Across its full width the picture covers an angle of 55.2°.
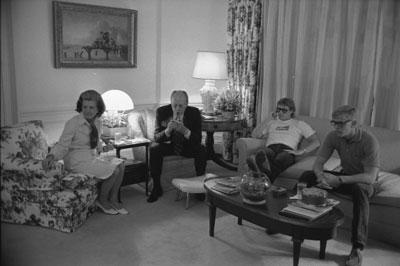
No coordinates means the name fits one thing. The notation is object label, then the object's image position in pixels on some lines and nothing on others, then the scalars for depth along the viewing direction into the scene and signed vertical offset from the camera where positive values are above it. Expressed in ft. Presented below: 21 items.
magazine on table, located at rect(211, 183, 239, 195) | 8.59 -2.56
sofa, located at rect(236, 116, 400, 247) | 8.73 -2.46
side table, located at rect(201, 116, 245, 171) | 13.52 -1.84
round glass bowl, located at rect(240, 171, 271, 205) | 7.92 -2.28
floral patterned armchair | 8.91 -2.88
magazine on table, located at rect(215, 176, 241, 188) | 8.91 -2.49
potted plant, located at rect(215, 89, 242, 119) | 14.12 -1.06
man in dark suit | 11.49 -1.89
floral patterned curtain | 14.83 +0.79
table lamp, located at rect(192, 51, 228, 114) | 14.10 +0.24
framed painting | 12.21 +1.20
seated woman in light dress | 9.86 -2.01
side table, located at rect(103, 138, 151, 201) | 11.34 -2.78
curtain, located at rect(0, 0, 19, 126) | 10.83 -0.55
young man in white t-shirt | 10.89 -1.90
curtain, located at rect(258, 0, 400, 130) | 11.14 +0.74
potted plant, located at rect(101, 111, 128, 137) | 12.50 -1.67
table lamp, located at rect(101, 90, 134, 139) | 12.20 -1.36
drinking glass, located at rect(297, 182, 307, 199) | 8.33 -2.49
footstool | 10.60 -3.05
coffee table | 7.13 -2.72
